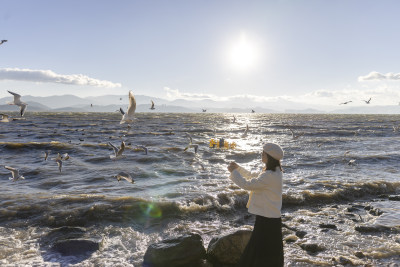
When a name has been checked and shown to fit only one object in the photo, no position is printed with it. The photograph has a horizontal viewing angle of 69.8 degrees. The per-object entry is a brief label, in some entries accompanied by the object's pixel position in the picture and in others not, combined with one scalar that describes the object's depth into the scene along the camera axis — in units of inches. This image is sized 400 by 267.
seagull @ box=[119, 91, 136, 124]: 398.1
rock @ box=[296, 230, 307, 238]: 341.3
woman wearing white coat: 192.7
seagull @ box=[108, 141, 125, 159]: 465.4
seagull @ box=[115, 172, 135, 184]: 403.8
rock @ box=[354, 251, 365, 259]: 293.5
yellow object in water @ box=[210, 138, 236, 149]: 1223.4
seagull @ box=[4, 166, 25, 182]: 532.7
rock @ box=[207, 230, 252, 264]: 268.8
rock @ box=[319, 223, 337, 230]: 369.7
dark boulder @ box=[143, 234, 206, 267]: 262.2
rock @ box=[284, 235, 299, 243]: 326.3
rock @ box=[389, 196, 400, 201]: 484.9
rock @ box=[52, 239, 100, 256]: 303.0
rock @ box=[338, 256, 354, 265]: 280.0
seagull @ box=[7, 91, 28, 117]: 496.6
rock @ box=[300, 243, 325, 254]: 306.3
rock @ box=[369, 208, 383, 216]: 414.6
